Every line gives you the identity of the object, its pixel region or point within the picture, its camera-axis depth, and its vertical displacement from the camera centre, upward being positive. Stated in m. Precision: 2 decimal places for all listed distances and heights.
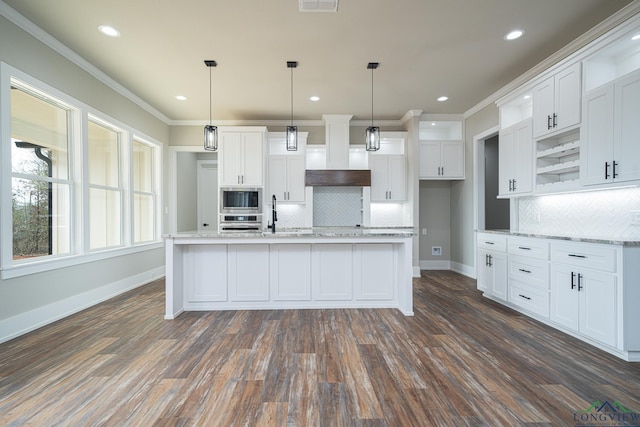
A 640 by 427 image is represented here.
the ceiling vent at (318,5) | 2.45 +1.83
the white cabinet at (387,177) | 5.45 +0.68
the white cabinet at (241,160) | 5.21 +0.97
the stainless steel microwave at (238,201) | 5.14 +0.21
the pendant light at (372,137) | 3.56 +0.96
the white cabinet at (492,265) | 3.54 -0.71
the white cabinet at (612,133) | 2.35 +0.70
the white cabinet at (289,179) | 5.48 +0.65
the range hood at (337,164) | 5.29 +0.93
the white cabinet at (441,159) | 5.36 +1.01
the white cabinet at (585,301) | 2.29 -0.80
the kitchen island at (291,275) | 3.33 -0.76
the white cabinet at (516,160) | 3.45 +0.67
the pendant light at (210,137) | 3.35 +0.90
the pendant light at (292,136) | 3.46 +0.94
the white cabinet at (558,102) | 2.85 +1.19
